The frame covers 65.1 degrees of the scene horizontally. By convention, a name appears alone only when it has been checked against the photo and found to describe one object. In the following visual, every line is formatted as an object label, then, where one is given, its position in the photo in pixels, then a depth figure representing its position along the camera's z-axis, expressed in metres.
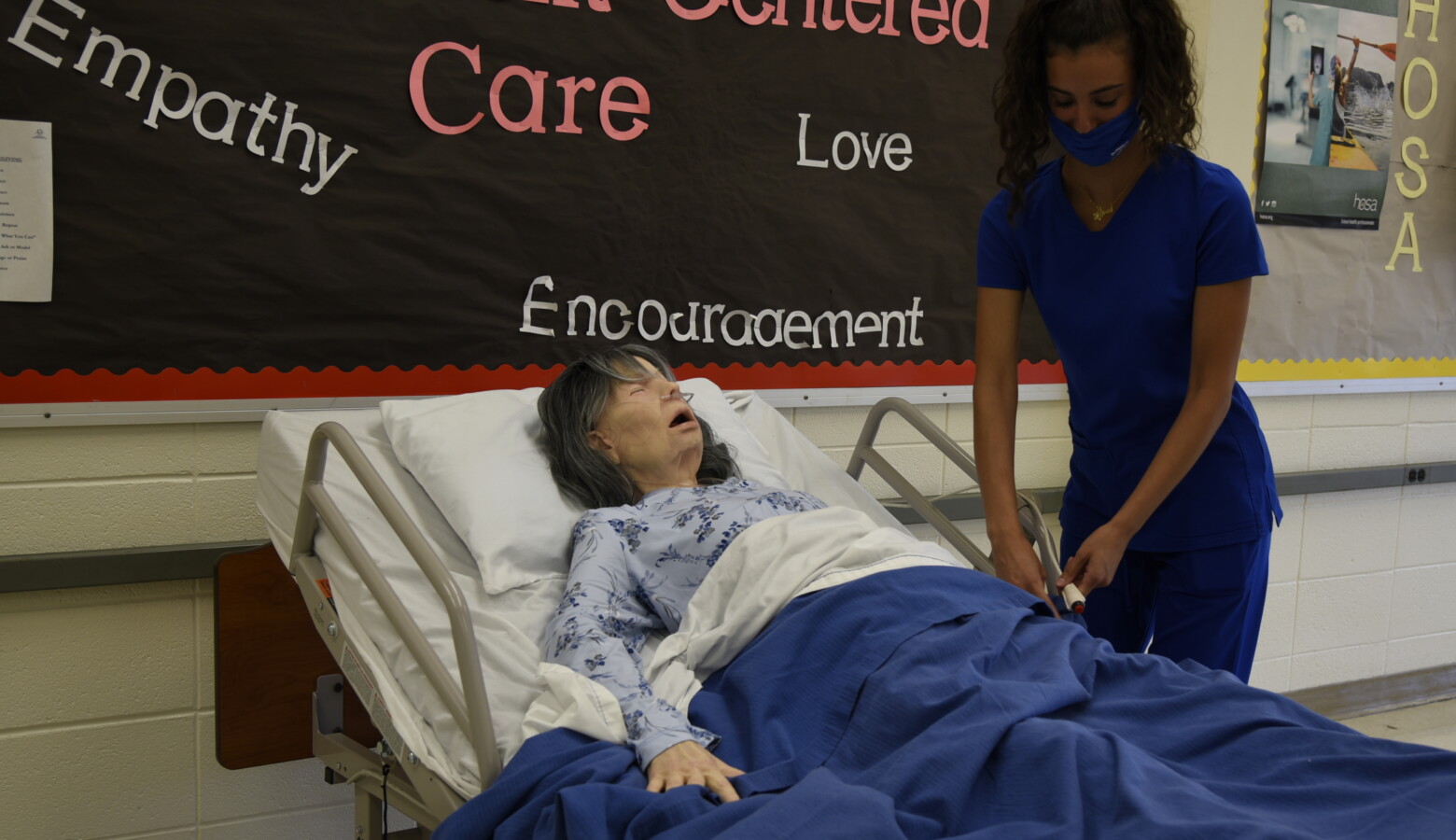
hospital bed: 1.46
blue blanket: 1.10
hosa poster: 3.21
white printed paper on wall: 1.92
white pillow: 1.81
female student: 1.72
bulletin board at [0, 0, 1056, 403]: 2.01
